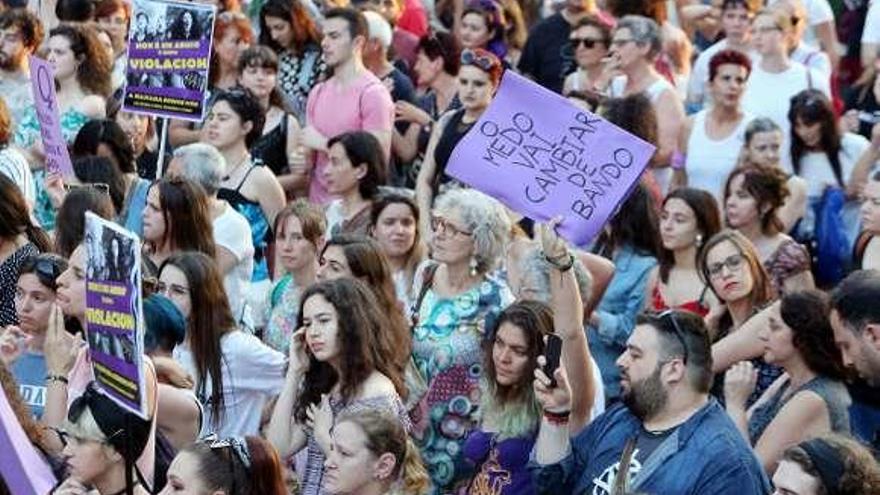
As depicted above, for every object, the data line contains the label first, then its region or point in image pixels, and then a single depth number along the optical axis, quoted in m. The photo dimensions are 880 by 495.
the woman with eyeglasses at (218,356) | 19.14
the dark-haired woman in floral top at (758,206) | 22.53
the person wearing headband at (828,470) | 14.09
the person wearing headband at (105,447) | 15.61
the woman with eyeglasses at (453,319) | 18.61
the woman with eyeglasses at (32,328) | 18.36
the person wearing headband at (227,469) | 15.13
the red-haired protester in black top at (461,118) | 25.50
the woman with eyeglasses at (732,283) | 20.09
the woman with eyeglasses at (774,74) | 27.06
